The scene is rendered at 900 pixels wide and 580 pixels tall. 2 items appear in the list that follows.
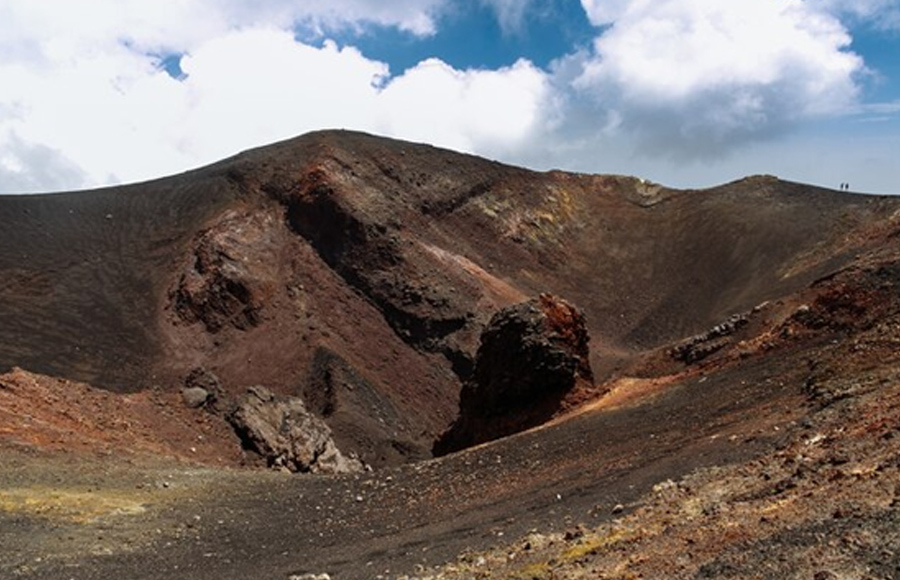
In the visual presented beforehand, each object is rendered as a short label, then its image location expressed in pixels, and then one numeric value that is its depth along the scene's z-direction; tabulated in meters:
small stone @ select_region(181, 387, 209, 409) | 32.94
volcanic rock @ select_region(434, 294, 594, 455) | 29.62
